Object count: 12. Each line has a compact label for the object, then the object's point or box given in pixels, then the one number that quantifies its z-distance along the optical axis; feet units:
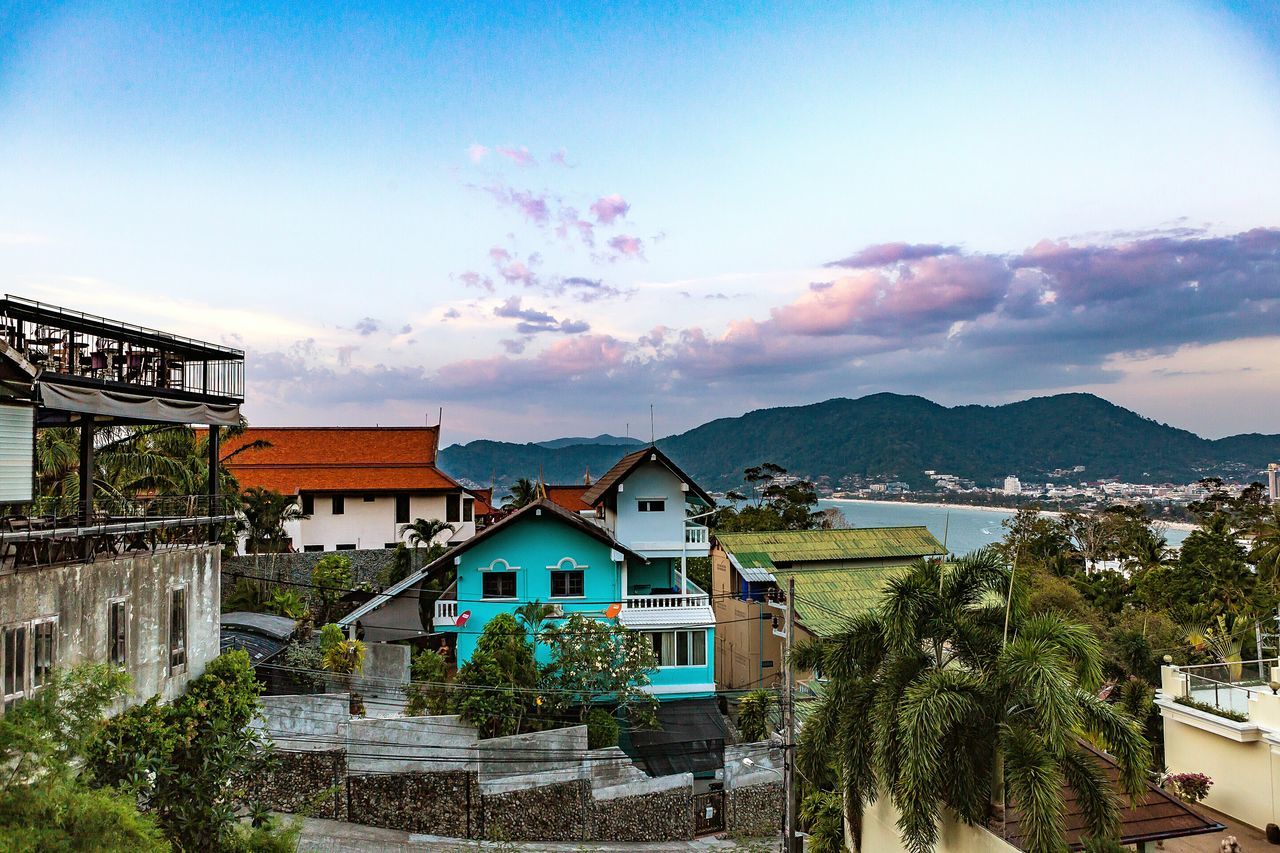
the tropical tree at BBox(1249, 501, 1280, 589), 121.90
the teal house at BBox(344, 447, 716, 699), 91.71
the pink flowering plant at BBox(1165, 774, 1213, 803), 72.28
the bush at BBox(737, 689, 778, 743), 82.53
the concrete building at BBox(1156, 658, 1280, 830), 70.49
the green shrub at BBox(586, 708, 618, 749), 76.02
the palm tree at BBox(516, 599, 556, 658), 85.81
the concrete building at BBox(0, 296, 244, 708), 47.80
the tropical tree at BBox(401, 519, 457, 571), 128.44
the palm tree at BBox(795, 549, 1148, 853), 43.57
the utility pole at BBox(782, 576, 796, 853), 61.36
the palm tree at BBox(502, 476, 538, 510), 148.87
